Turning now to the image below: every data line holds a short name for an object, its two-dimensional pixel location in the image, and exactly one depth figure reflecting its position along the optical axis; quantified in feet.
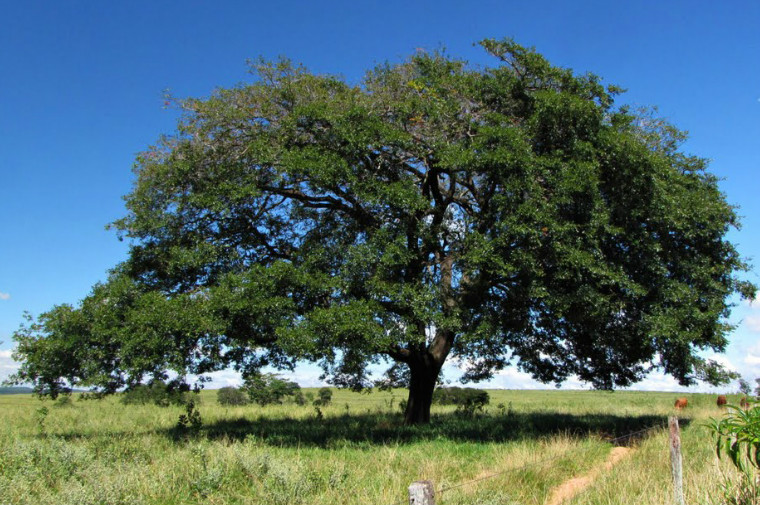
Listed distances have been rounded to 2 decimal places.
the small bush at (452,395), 119.81
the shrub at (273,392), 121.19
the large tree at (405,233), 44.01
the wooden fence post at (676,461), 25.90
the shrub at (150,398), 101.30
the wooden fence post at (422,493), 15.88
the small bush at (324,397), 113.04
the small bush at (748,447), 20.85
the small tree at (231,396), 136.59
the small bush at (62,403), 101.76
